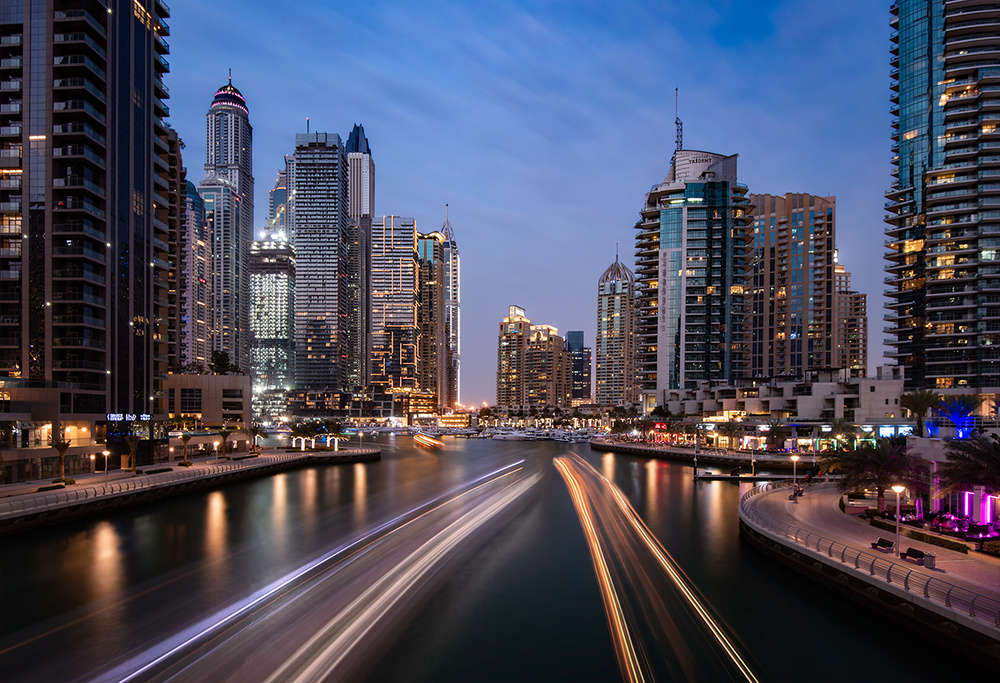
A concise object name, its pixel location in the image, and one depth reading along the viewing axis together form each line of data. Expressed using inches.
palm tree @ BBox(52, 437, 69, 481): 2158.0
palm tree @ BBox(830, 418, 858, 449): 3316.9
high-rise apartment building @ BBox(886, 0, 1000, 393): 3828.7
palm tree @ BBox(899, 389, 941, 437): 2571.4
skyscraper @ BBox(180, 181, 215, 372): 4557.6
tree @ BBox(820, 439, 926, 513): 1403.8
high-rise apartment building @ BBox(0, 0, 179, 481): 2470.5
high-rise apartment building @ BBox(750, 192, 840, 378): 6879.9
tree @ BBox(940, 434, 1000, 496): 1140.5
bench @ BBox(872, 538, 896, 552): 1109.1
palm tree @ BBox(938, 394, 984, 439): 1714.1
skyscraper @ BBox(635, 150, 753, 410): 5757.9
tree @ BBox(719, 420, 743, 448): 4160.9
